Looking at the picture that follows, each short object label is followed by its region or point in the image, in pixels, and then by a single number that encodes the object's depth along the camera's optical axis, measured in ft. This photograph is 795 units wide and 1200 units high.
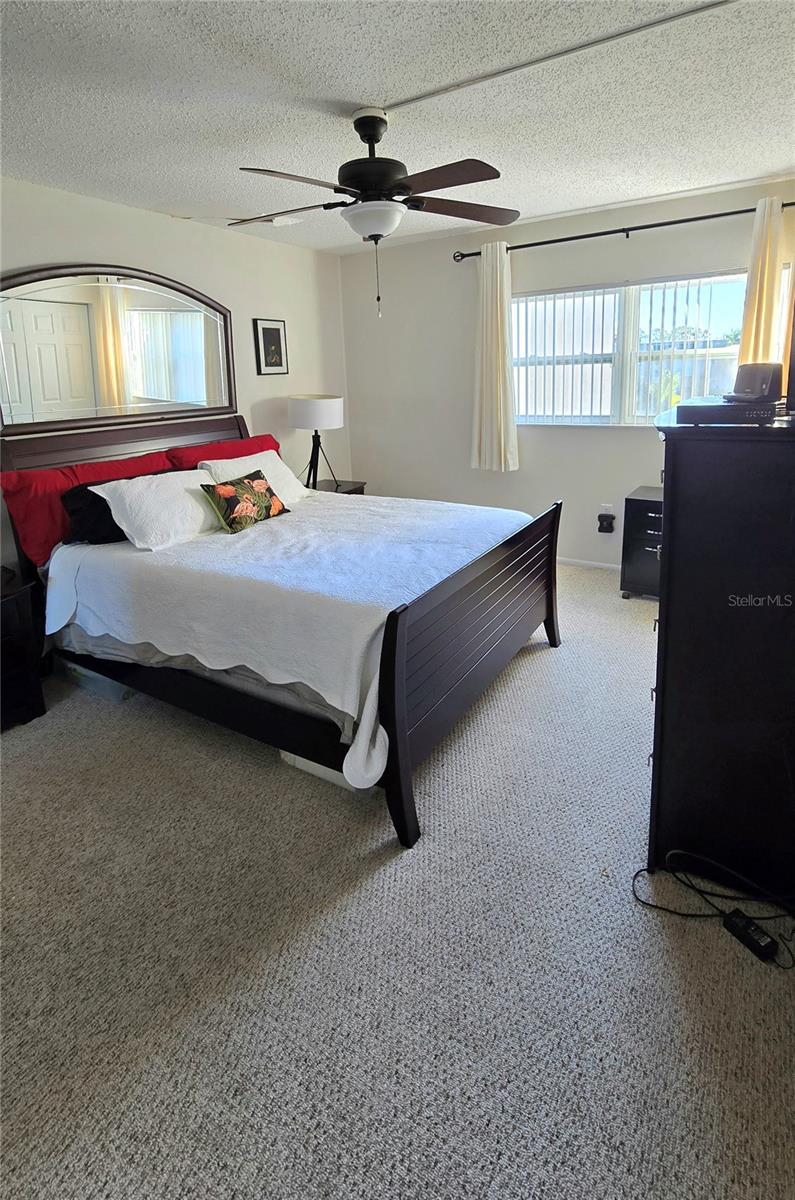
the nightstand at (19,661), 9.47
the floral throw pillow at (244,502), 10.89
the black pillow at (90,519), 10.30
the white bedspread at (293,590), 7.02
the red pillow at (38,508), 10.36
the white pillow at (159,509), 10.02
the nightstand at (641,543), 13.14
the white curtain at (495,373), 15.01
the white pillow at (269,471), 12.04
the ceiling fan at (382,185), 7.45
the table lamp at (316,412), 15.28
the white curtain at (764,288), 11.74
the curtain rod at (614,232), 12.39
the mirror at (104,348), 10.65
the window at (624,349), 13.29
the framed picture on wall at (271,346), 15.38
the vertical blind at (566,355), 14.64
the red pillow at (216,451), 12.54
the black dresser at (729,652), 5.32
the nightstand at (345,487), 16.35
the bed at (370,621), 6.91
